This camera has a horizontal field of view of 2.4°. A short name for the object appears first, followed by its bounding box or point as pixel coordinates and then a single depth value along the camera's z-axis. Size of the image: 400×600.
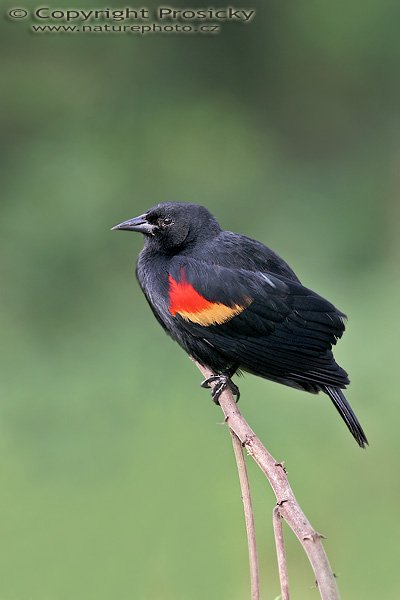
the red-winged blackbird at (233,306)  5.38
